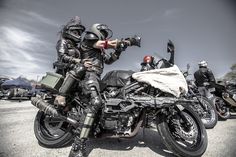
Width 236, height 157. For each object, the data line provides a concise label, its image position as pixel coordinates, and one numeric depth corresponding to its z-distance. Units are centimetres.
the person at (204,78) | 615
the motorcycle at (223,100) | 591
